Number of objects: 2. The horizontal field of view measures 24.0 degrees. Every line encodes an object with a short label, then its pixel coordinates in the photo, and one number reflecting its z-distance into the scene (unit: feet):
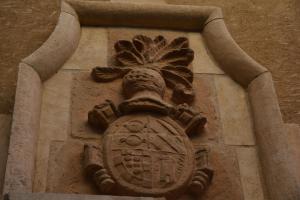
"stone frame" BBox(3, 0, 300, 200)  7.86
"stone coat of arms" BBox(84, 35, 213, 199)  7.68
